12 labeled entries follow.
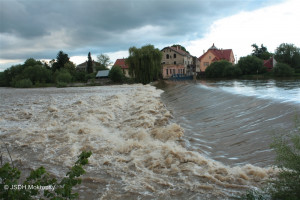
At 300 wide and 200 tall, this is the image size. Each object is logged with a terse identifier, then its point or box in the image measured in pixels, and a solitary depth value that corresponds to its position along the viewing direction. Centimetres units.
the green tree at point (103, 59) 10150
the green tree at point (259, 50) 8319
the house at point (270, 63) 5416
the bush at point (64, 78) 5738
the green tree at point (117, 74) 5700
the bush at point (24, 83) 5438
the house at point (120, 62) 7979
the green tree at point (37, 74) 5912
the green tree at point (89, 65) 8444
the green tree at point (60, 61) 7675
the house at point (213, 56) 7269
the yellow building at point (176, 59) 6714
